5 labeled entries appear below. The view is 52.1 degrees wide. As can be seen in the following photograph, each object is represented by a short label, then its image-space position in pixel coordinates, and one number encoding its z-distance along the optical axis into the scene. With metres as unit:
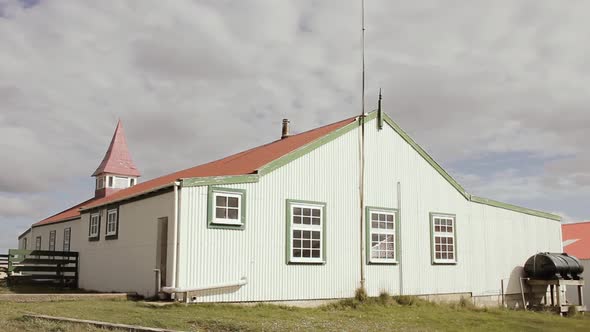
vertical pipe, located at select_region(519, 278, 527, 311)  24.69
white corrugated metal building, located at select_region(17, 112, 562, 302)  16.72
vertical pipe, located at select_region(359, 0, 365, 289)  19.92
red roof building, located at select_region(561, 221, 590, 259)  36.38
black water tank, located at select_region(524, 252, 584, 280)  24.19
